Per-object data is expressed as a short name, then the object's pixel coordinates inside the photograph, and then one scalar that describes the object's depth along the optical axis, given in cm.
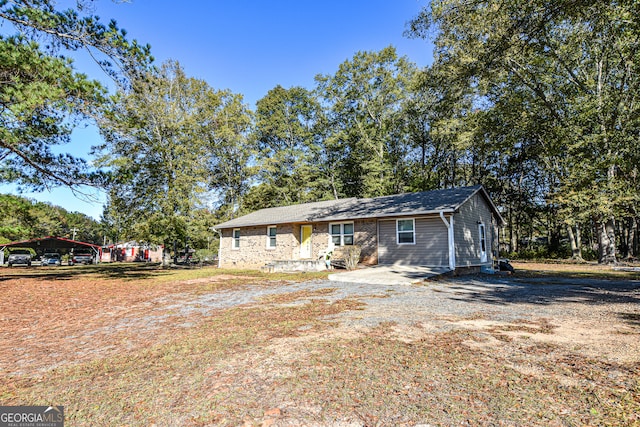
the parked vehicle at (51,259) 2928
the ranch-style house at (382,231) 1357
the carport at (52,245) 3278
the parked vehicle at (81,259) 3144
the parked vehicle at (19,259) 2806
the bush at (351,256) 1505
